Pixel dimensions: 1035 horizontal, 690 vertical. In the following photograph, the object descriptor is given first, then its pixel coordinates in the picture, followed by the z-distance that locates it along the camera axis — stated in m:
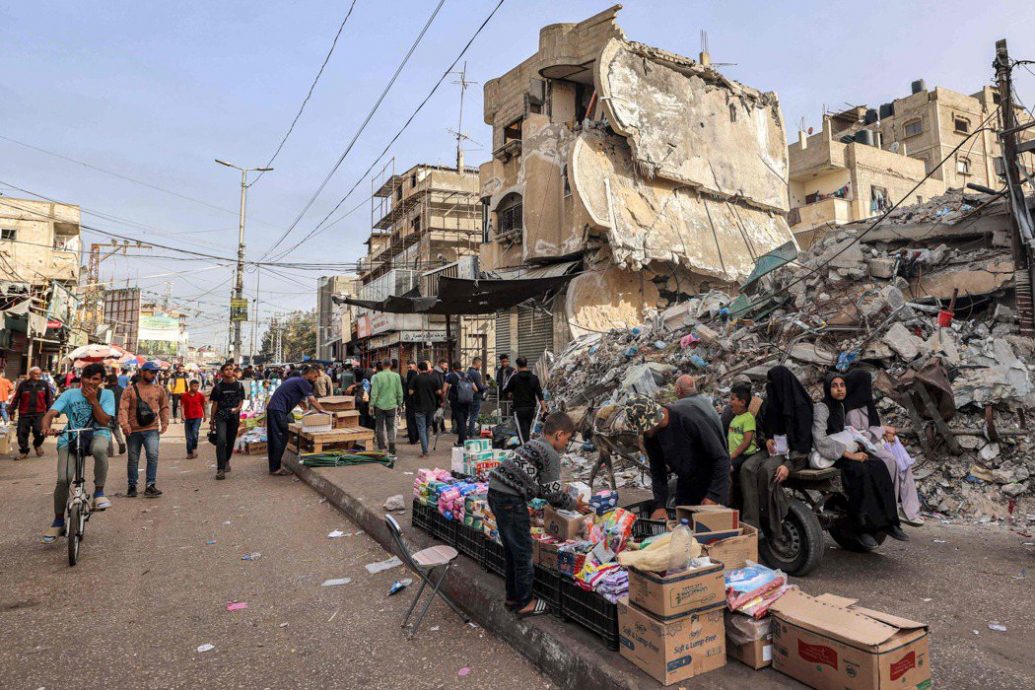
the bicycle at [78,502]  5.26
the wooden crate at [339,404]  11.38
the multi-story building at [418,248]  29.95
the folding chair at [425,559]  3.86
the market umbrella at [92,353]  18.59
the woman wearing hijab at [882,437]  4.81
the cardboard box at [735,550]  3.58
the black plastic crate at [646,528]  4.19
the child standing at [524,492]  3.68
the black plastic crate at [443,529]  5.26
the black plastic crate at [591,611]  3.26
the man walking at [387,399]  10.80
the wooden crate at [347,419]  11.21
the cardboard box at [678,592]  2.87
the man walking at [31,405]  11.26
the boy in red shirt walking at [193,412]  11.46
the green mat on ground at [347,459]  9.54
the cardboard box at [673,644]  2.87
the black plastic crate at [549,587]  3.73
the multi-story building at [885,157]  28.71
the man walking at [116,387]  11.62
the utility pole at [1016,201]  8.11
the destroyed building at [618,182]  17.34
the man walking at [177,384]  16.47
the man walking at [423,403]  10.86
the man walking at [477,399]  11.95
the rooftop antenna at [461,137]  24.39
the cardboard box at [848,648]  2.63
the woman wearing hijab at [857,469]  4.54
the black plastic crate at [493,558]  4.44
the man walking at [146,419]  7.69
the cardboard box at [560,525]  3.86
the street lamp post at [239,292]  26.44
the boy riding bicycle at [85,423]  5.73
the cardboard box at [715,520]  3.87
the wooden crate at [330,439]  9.67
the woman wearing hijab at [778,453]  4.60
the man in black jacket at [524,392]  10.00
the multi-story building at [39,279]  23.11
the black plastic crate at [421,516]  5.76
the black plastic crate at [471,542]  4.73
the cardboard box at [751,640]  3.04
